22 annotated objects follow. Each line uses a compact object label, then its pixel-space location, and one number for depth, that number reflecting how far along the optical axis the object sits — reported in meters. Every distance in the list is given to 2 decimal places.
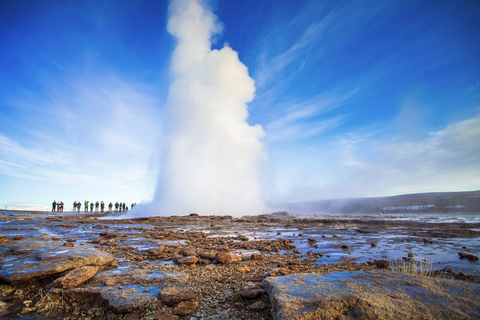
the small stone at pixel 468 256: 8.55
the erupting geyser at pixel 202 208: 44.38
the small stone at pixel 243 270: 6.73
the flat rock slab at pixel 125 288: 4.48
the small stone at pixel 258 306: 4.36
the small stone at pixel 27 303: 4.64
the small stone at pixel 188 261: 7.50
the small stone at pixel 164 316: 4.06
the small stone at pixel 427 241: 12.55
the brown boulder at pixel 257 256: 8.48
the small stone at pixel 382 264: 7.09
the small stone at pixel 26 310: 4.39
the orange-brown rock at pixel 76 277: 5.09
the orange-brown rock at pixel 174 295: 4.57
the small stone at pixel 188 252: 8.64
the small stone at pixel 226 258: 7.73
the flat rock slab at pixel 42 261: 5.55
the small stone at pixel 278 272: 6.22
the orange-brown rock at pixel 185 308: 4.24
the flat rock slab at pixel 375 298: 3.16
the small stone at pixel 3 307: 4.42
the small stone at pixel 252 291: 4.79
